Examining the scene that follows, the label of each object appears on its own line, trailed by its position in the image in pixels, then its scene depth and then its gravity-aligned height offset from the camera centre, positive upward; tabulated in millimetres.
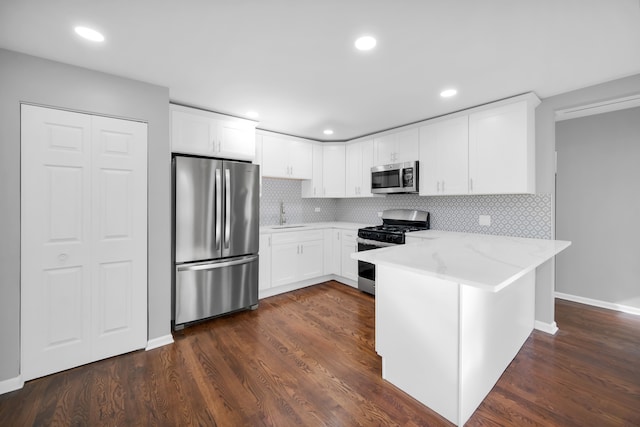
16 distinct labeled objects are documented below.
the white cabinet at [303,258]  3734 -690
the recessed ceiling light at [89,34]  1727 +1169
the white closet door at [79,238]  2021 -218
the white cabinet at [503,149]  2680 +682
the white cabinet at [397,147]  3635 +945
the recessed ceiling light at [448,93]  2643 +1203
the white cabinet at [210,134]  2949 +922
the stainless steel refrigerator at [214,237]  2781 -279
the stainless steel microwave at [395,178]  3568 +492
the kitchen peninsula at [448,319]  1548 -696
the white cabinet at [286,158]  3941 +845
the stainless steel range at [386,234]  3512 -275
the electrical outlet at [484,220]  3270 -78
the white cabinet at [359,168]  4238 +730
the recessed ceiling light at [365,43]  1804 +1171
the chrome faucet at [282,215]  4445 -42
